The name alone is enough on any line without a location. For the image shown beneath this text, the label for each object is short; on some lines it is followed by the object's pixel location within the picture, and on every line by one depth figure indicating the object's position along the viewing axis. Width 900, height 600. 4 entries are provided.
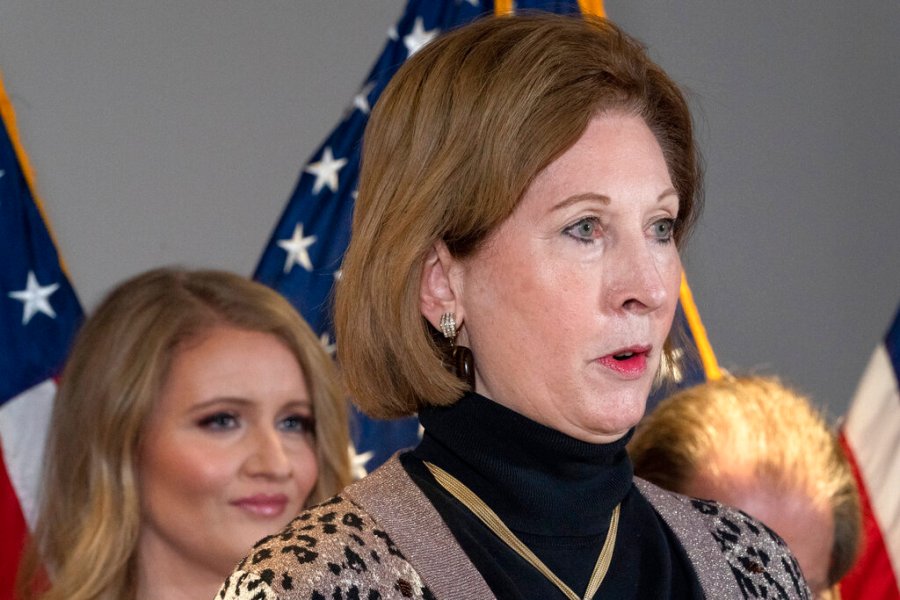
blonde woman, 6.12
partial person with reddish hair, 5.29
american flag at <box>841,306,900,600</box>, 6.66
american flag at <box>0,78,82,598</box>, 6.87
